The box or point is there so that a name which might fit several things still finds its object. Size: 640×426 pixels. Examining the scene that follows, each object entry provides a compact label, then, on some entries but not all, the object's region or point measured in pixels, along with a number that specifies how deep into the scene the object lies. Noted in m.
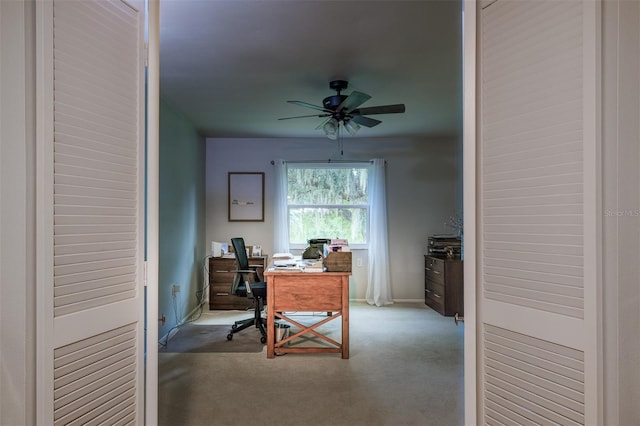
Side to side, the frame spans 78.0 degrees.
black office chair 4.11
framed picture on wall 5.76
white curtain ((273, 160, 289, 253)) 5.64
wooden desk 3.44
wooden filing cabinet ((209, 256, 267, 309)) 5.14
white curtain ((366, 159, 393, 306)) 5.58
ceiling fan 3.08
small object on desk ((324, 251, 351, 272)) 3.48
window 5.83
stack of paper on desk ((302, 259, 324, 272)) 3.56
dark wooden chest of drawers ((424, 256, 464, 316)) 4.85
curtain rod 5.73
